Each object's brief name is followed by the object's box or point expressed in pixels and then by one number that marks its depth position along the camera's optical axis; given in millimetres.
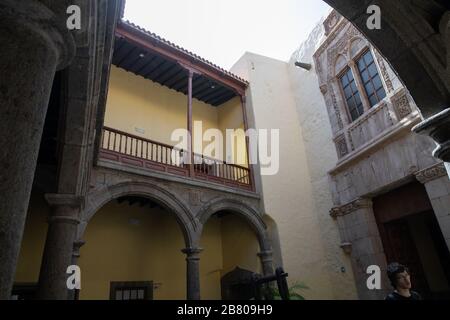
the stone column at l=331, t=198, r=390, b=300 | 6666
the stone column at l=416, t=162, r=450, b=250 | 5348
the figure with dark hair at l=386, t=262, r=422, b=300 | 2424
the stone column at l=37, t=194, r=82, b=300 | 3516
